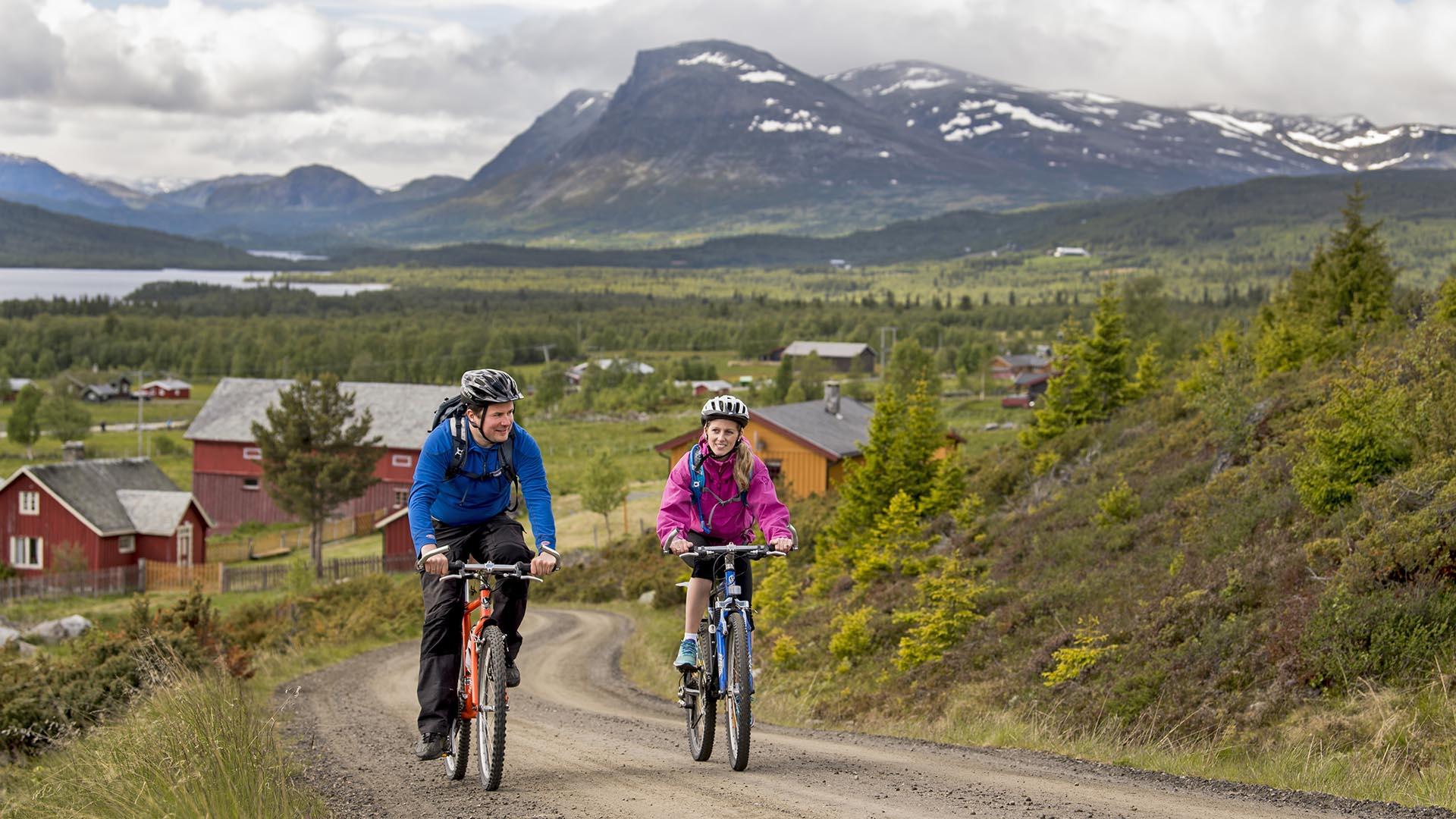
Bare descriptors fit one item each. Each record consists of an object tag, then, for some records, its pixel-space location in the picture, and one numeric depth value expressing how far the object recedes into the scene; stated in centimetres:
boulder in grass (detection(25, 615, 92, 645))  3675
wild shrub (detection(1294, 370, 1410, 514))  1416
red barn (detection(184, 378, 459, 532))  7012
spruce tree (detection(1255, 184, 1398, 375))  2400
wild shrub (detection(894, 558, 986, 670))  1752
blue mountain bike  873
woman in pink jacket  884
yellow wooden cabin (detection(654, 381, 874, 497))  5428
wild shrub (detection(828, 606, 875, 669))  1925
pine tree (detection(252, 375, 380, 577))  5466
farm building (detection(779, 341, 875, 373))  17650
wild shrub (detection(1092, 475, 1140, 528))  2003
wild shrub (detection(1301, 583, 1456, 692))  1105
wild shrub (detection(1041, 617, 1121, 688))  1426
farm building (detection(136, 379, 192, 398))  16438
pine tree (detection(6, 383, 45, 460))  10594
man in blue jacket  812
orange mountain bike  813
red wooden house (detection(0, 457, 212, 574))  5484
